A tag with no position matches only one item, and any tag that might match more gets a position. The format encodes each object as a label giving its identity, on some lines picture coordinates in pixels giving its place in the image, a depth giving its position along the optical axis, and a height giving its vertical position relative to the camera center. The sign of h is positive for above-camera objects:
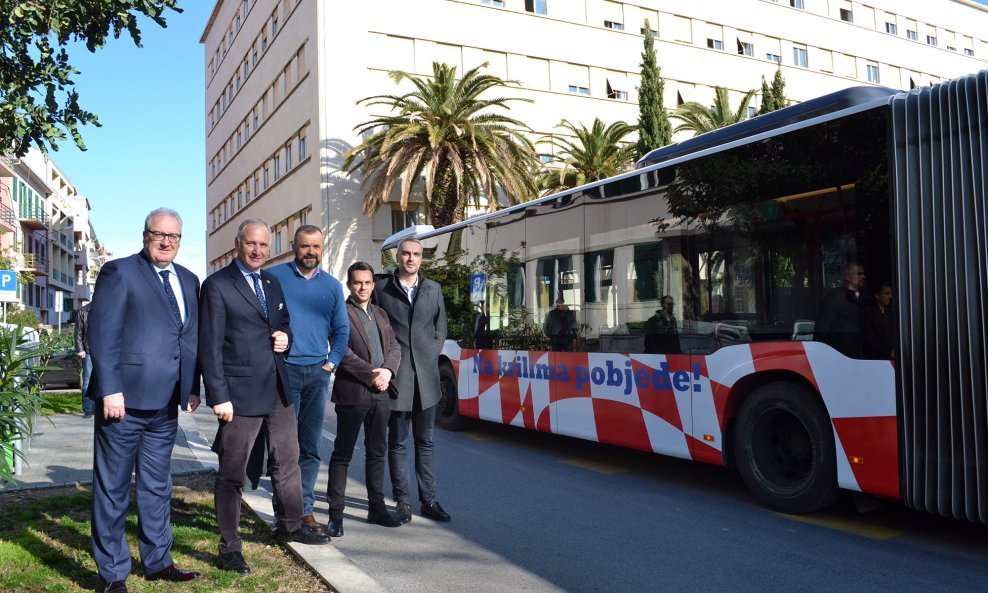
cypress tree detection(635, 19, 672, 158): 29.20 +7.57
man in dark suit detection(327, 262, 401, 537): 5.36 -0.42
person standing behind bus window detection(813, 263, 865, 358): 5.40 +0.02
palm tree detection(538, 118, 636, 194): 28.44 +5.79
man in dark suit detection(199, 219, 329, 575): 4.39 -0.17
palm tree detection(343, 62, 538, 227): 25.12 +5.55
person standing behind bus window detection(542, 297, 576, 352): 8.32 -0.04
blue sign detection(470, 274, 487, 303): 9.95 +0.47
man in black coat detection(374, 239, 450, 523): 5.74 -0.29
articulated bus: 4.91 +0.15
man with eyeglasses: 3.97 -0.27
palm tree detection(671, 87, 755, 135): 30.97 +7.91
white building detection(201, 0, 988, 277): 30.08 +11.54
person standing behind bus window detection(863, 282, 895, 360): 5.20 -0.06
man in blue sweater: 5.08 +0.00
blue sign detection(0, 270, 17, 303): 15.26 +0.94
